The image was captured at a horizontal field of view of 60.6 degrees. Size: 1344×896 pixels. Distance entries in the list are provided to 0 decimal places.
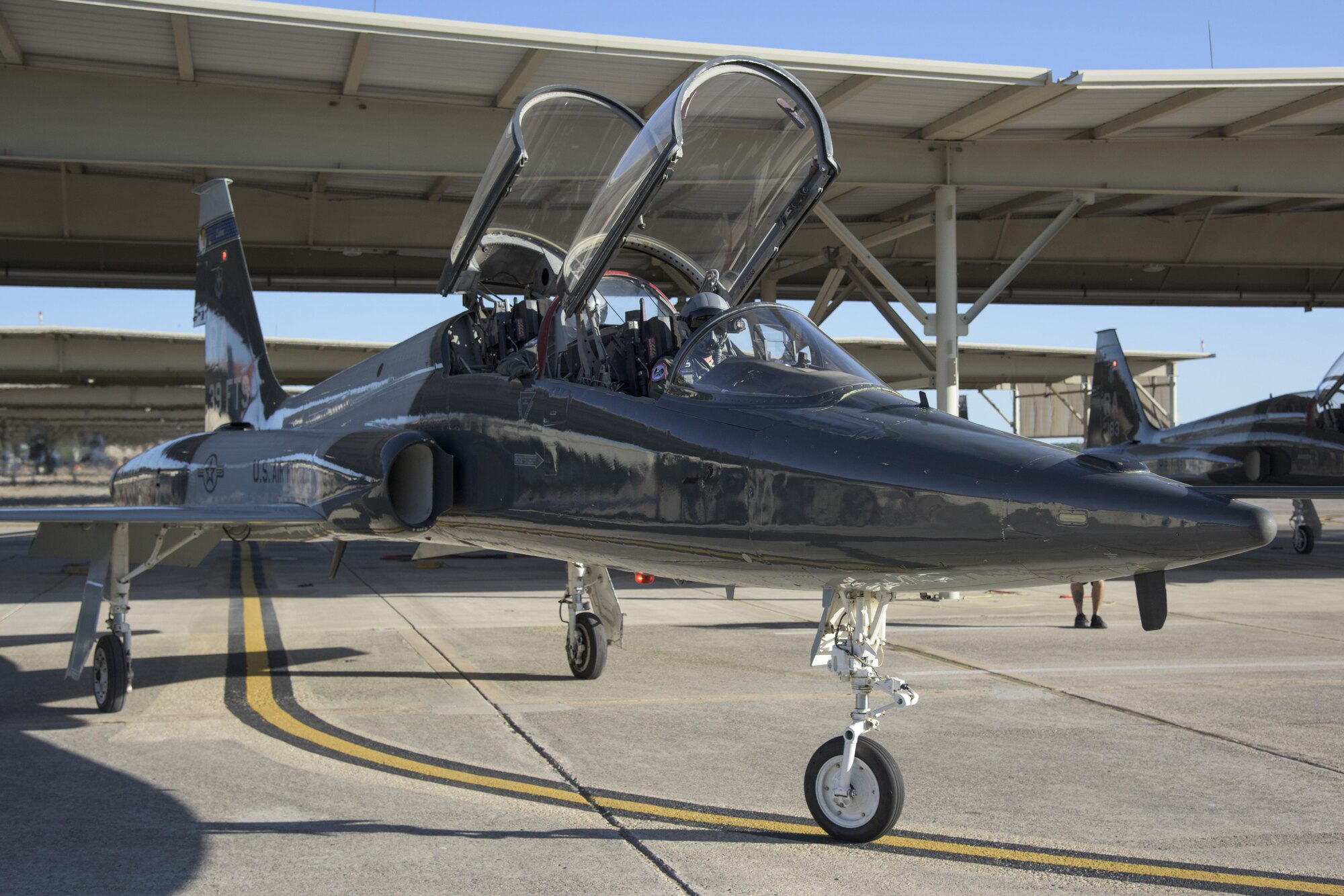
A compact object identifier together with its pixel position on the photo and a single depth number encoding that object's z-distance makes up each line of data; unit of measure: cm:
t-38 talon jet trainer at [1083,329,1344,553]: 2078
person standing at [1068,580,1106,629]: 1202
